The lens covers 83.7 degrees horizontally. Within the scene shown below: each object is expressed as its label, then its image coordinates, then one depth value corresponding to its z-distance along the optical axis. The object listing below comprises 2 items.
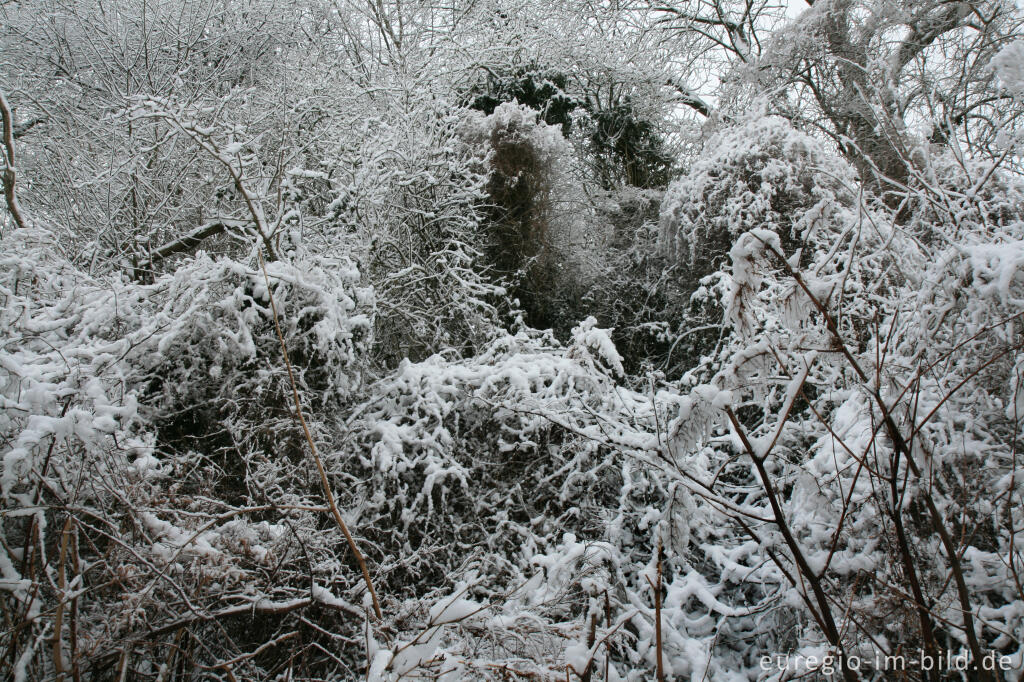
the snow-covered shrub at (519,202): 5.37
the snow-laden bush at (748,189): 4.25
